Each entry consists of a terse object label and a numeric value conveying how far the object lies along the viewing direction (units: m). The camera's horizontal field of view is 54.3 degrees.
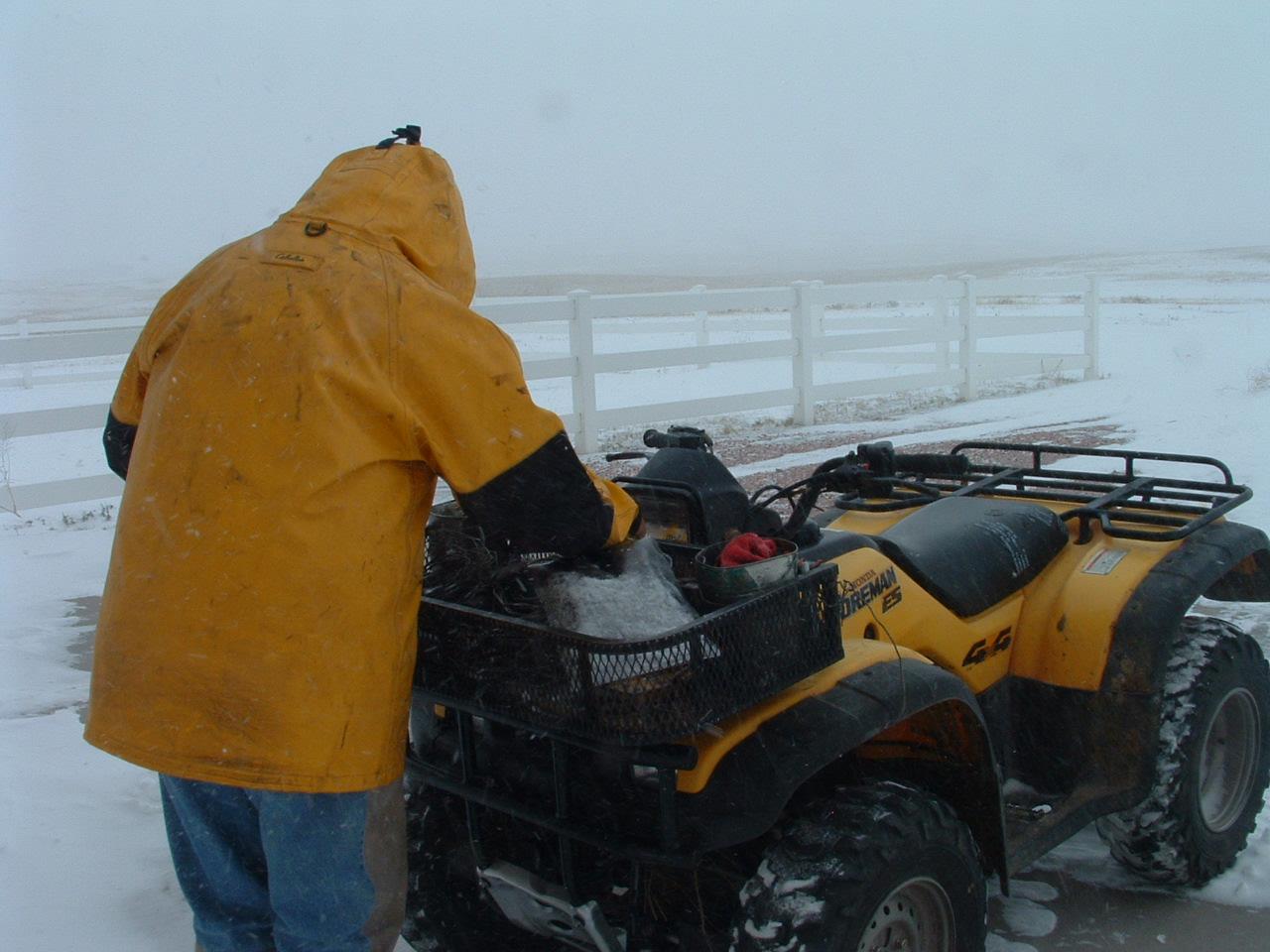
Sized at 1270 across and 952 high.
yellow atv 2.16
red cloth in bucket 2.31
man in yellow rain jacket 2.05
